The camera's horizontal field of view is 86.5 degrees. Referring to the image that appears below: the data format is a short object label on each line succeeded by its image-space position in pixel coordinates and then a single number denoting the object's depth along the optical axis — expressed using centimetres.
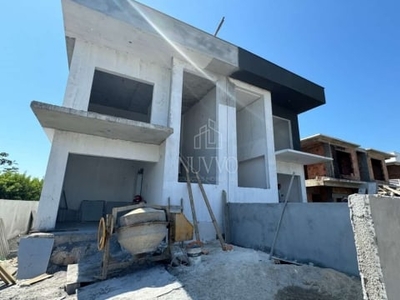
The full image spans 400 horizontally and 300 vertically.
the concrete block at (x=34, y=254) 454
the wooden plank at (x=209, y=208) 545
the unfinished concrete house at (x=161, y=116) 609
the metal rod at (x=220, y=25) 871
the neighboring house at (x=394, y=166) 1961
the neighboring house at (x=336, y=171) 1351
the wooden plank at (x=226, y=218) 681
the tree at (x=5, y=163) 1851
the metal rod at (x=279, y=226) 507
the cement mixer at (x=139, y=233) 391
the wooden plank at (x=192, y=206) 576
